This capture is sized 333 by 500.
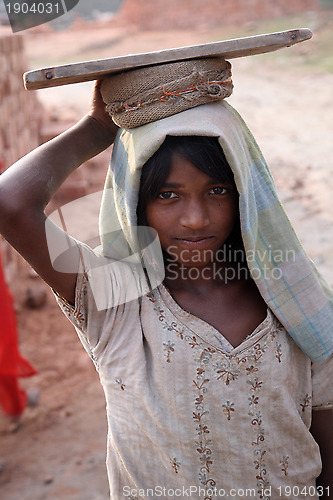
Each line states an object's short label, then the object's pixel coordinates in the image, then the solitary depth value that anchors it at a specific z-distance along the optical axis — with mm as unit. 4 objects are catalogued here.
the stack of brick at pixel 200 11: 18703
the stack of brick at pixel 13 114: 4685
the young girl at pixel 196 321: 1381
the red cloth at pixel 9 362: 3172
